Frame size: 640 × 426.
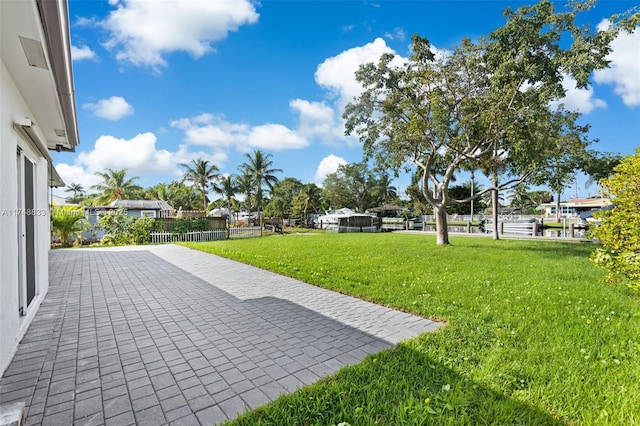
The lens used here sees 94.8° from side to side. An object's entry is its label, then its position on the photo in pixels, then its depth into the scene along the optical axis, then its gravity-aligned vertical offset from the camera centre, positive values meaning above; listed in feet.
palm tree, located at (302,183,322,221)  136.15 +7.53
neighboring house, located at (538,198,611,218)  160.56 +1.85
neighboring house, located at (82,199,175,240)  82.32 +2.07
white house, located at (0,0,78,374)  8.20 +3.69
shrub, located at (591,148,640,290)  17.02 -1.07
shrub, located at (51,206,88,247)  44.11 -1.06
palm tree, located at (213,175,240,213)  124.47 +11.60
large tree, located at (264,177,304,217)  139.13 +7.82
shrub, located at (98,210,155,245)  49.24 -2.28
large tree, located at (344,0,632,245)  32.63 +14.26
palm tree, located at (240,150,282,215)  117.19 +17.22
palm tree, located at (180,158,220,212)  122.11 +17.16
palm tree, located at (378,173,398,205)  146.72 +11.19
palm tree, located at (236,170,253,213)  118.62 +12.20
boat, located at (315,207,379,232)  89.86 -3.55
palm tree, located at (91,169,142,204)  114.93 +11.91
